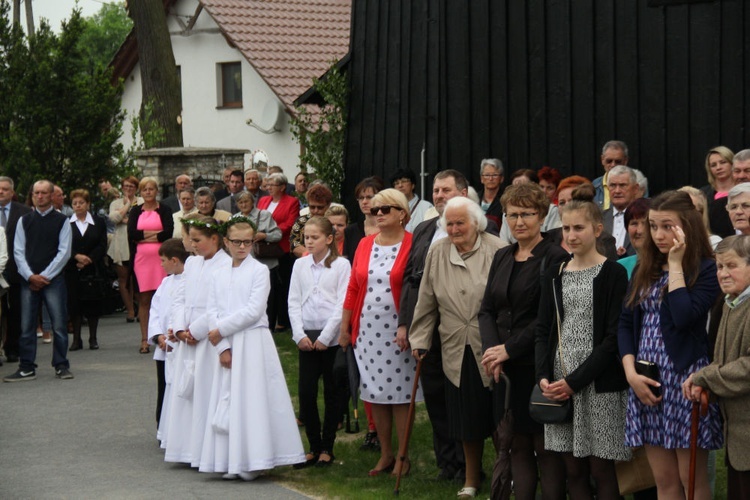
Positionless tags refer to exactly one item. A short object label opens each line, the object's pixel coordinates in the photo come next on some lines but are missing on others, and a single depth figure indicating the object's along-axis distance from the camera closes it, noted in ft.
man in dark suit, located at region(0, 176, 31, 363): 48.85
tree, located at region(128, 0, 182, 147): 84.23
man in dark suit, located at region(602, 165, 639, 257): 32.35
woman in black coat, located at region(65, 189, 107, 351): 53.11
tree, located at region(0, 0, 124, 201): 63.00
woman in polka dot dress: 30.63
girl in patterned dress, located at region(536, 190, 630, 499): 22.99
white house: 113.91
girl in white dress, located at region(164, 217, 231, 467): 31.63
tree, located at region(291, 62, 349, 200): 55.93
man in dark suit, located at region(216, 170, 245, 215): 55.85
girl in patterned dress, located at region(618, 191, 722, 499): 21.61
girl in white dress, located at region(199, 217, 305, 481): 30.40
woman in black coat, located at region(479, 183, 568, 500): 24.79
